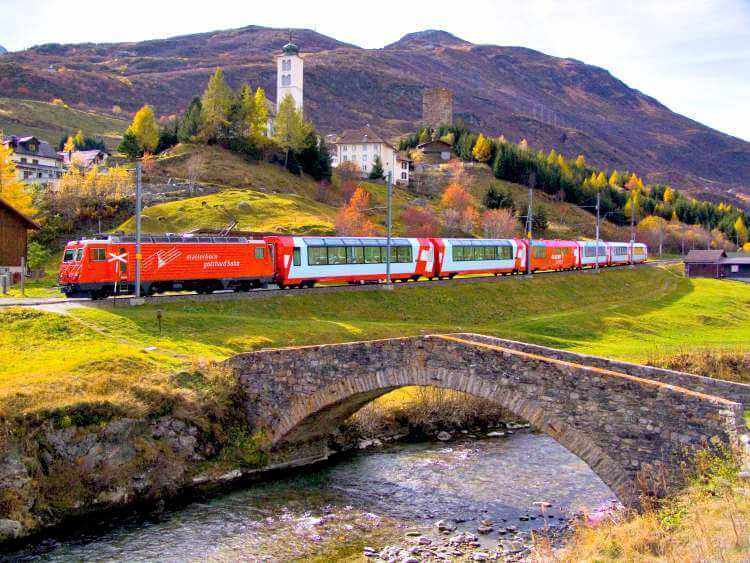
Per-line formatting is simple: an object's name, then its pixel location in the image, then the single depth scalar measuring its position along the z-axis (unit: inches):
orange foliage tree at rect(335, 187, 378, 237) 2534.4
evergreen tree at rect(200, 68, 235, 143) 3528.5
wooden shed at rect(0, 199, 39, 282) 1689.2
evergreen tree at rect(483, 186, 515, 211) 4069.9
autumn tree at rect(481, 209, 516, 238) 3405.5
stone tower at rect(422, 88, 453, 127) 7682.1
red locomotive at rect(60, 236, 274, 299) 1244.5
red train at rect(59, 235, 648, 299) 1258.6
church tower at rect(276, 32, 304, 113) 4771.2
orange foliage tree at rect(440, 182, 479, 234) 3385.8
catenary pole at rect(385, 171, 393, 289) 1606.8
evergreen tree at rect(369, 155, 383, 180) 4461.1
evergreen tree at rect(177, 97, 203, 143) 3526.1
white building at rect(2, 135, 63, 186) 3548.2
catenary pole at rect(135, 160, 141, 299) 1160.2
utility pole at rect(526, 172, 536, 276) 2171.4
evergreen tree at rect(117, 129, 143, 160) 3427.7
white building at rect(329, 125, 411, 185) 4692.4
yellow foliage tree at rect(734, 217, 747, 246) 5310.0
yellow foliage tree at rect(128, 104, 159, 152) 3459.6
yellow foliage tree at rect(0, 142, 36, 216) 2058.6
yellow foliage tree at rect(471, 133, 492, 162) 5191.9
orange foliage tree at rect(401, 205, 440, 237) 3068.4
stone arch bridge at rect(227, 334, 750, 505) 569.6
